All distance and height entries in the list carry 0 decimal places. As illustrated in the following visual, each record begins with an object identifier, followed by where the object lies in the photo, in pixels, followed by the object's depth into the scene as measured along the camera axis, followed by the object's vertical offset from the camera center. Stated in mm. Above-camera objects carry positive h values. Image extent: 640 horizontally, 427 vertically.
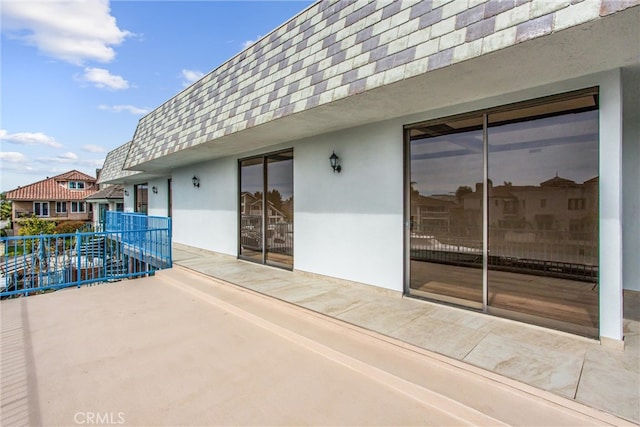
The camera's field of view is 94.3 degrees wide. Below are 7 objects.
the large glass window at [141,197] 14633 +735
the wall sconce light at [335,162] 5279 +857
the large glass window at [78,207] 30141 +571
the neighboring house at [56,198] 27781 +1418
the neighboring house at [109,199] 19328 +923
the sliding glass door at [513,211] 4086 -53
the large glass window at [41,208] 28281 +476
